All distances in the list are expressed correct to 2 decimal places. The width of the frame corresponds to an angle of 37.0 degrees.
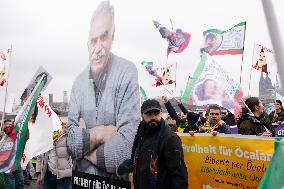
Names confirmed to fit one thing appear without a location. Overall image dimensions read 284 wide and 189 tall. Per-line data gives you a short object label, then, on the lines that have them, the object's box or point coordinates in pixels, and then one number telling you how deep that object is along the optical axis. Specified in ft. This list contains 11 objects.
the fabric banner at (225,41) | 25.78
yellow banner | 13.79
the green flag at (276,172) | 7.64
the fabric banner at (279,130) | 25.03
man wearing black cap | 12.44
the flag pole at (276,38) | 5.49
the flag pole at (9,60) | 23.19
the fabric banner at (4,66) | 23.83
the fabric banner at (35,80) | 18.50
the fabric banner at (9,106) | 37.36
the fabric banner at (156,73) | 36.73
